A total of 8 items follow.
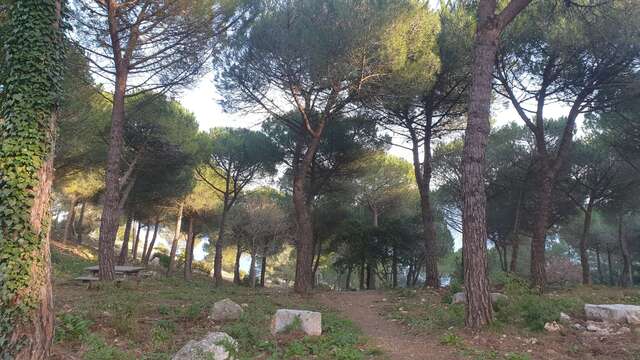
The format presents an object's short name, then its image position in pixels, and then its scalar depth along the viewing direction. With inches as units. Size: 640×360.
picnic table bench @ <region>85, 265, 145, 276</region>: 517.7
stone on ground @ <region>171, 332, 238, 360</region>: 195.2
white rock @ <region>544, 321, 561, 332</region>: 246.1
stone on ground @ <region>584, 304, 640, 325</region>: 257.8
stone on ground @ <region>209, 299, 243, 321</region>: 294.0
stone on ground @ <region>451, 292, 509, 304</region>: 294.8
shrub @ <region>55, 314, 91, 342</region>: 215.8
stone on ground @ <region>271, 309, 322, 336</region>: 261.3
